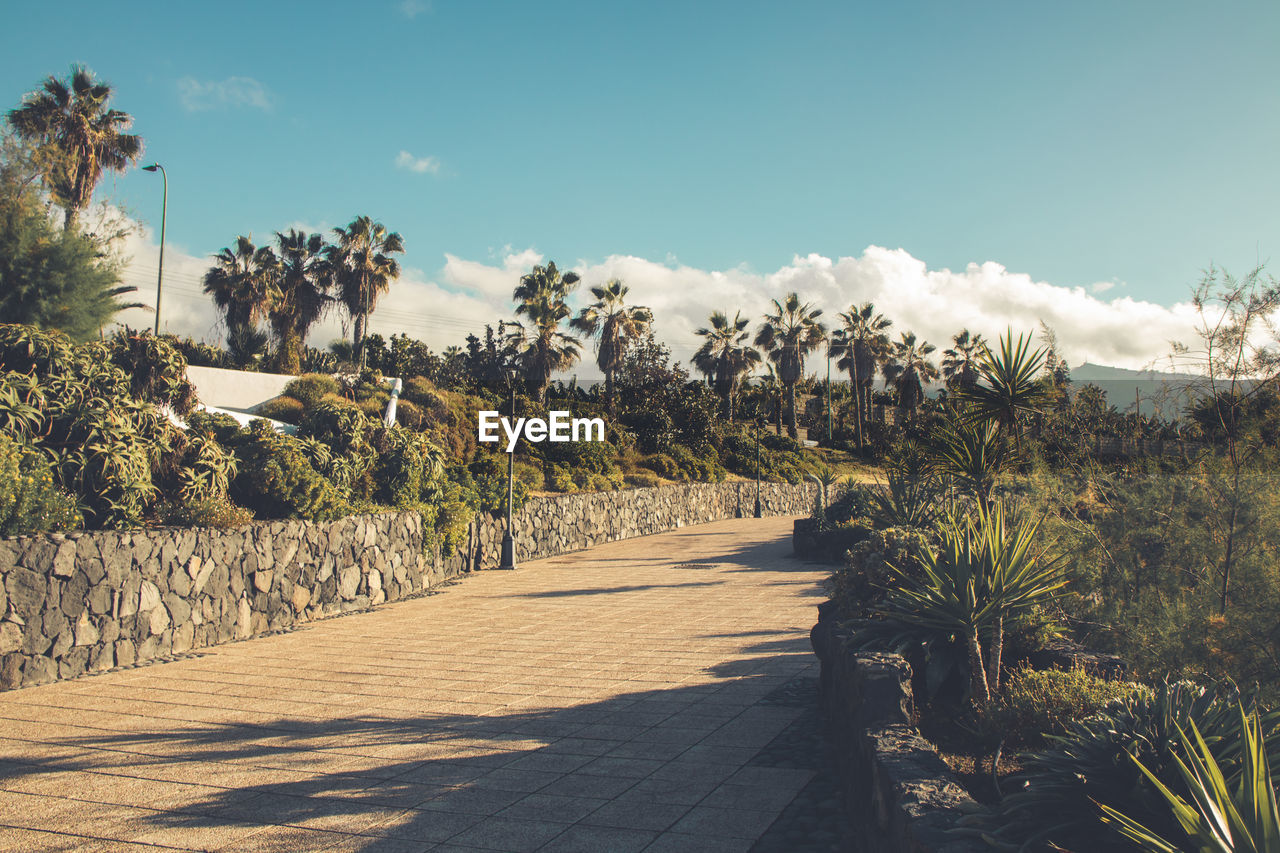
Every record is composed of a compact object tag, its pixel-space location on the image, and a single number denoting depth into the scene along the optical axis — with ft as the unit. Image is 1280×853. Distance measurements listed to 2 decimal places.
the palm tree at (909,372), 206.90
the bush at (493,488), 71.46
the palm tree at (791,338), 193.06
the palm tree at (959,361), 195.31
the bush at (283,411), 87.66
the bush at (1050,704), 15.07
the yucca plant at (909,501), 45.74
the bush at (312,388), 94.58
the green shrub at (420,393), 102.32
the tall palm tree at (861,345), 203.41
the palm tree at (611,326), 145.79
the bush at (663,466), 124.26
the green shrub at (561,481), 91.97
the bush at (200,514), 39.01
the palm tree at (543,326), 130.72
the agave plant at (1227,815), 7.91
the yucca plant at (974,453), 26.86
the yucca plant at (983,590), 19.10
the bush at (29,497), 30.30
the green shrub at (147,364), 50.24
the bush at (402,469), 56.90
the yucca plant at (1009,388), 26.05
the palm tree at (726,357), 179.11
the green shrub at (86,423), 36.55
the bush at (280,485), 45.50
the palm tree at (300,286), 137.69
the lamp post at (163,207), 93.80
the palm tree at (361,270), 139.54
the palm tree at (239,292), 132.26
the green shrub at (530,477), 85.55
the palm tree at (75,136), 93.86
